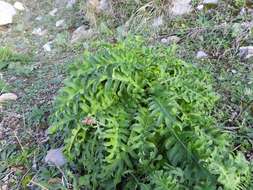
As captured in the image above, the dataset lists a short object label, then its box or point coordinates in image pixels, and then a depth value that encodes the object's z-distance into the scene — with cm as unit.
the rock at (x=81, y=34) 282
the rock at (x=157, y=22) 262
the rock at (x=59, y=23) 318
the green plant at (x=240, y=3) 242
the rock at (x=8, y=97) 223
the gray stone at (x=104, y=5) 293
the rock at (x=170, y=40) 238
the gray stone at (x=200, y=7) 255
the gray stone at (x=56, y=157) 163
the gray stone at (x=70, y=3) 329
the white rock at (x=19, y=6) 361
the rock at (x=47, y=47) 287
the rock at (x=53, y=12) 336
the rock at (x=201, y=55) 216
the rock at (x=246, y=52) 205
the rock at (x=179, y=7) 262
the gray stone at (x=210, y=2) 253
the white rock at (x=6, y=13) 342
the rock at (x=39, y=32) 316
